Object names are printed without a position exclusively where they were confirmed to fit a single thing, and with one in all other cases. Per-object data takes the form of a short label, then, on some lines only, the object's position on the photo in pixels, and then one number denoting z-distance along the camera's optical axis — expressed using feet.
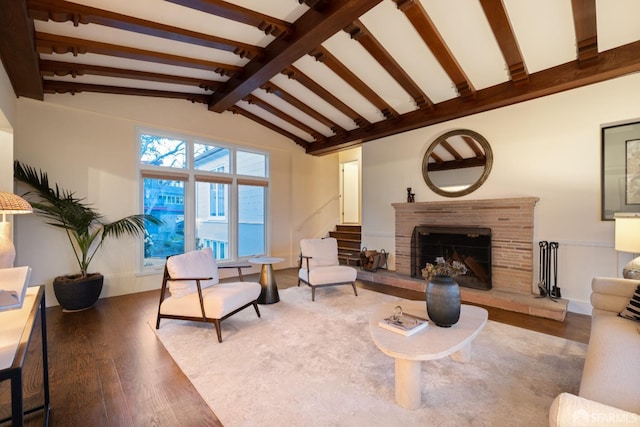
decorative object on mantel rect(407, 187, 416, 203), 17.13
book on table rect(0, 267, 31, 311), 4.04
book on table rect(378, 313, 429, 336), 6.69
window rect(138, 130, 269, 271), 16.22
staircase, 21.15
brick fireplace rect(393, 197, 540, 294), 12.89
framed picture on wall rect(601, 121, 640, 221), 10.60
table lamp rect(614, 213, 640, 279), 8.00
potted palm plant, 12.12
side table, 13.12
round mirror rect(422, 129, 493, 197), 14.56
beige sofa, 3.14
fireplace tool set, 12.19
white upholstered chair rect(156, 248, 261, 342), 9.45
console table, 3.11
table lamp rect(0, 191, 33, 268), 6.76
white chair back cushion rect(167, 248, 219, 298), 9.95
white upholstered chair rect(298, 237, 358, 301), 13.60
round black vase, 6.94
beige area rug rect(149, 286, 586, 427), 5.85
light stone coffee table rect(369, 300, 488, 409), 5.88
